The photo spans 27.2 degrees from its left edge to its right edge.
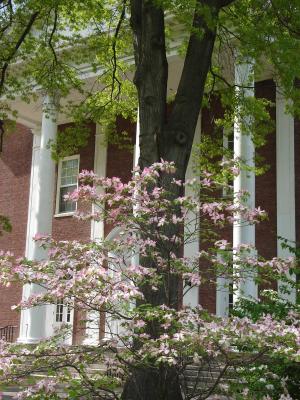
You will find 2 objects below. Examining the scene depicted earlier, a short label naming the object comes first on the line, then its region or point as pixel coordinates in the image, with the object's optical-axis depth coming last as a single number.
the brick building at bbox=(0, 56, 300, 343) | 18.28
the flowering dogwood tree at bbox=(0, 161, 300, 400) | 5.17
